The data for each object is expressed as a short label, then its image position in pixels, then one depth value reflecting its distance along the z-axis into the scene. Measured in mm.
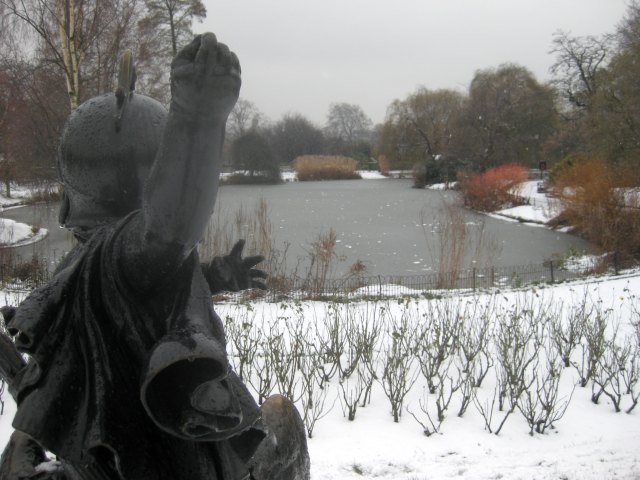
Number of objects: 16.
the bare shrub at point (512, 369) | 5363
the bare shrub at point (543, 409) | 5094
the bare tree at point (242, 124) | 41584
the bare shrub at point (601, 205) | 14258
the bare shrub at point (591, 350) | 5922
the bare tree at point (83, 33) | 9711
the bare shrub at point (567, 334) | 6512
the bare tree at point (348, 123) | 91125
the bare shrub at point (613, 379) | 5617
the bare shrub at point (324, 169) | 56594
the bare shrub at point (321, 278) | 9891
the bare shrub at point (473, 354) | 5625
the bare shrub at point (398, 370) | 5402
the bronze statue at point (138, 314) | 955
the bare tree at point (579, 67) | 34031
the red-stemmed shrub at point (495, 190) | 28859
